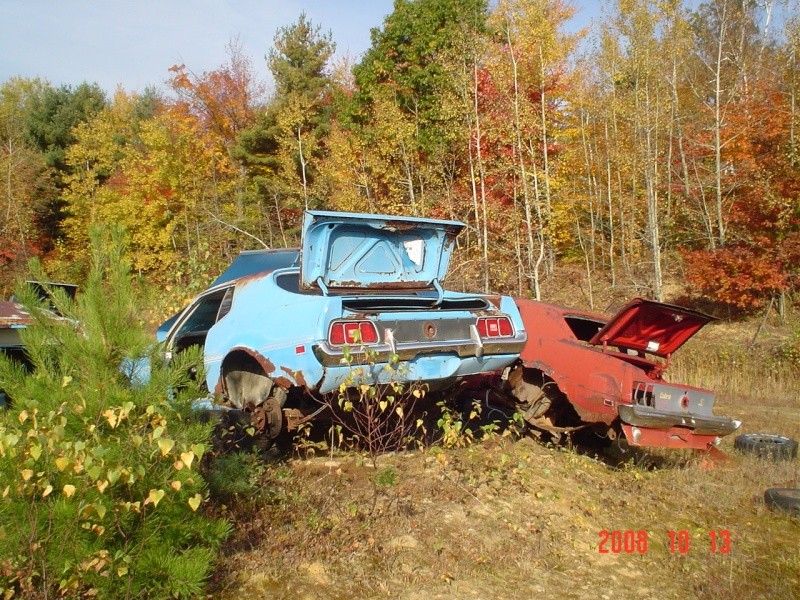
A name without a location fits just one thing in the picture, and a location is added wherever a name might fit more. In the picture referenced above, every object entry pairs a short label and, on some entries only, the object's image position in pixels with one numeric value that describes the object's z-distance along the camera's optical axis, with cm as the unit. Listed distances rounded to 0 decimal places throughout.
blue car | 535
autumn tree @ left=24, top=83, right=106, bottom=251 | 3641
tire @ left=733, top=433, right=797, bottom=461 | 751
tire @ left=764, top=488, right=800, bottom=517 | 572
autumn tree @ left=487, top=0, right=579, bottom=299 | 2061
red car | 631
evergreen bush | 318
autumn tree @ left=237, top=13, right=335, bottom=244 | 2753
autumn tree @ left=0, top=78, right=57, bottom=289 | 3139
